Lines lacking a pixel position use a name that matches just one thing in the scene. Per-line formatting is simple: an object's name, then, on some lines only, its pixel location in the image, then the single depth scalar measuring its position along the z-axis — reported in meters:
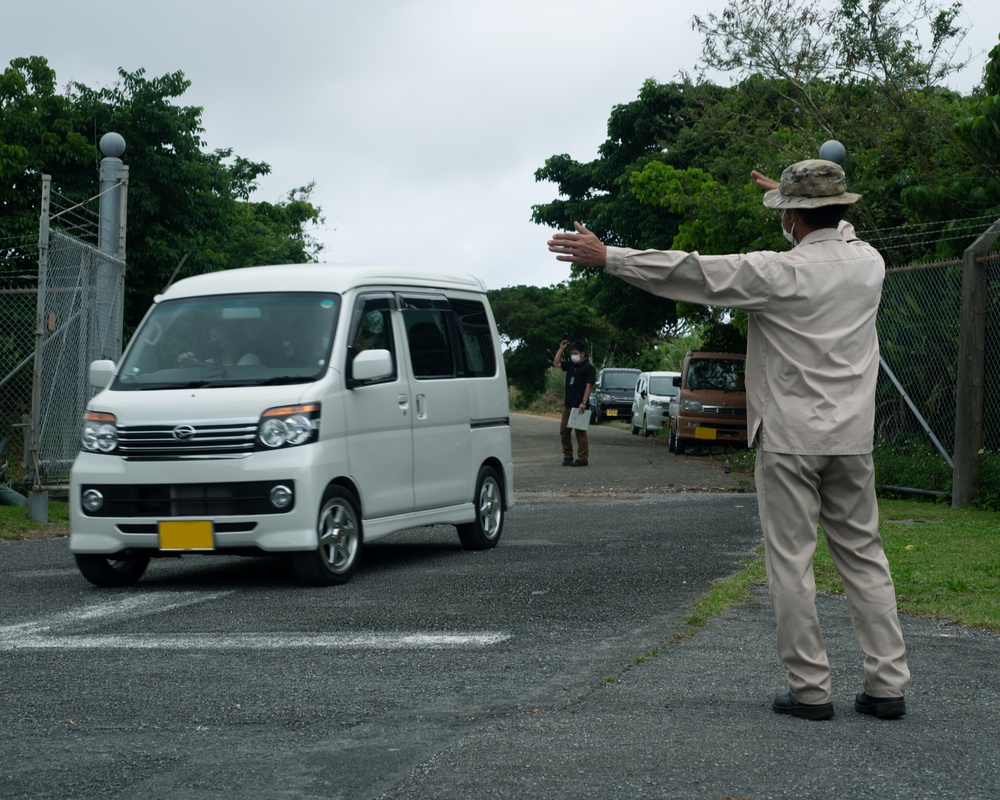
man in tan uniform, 5.02
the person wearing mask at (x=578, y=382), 21.45
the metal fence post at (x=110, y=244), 13.97
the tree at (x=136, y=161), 23.61
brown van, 25.64
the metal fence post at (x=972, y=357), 13.16
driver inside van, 9.08
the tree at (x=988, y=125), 13.76
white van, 8.47
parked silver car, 34.06
